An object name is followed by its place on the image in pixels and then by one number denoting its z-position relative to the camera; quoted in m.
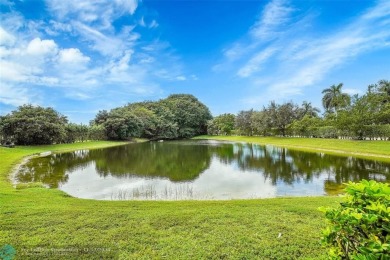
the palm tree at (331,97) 56.90
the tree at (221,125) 78.19
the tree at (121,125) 53.27
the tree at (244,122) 66.25
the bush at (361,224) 1.90
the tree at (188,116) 81.69
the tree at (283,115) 52.78
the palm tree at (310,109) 64.28
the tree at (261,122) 54.84
